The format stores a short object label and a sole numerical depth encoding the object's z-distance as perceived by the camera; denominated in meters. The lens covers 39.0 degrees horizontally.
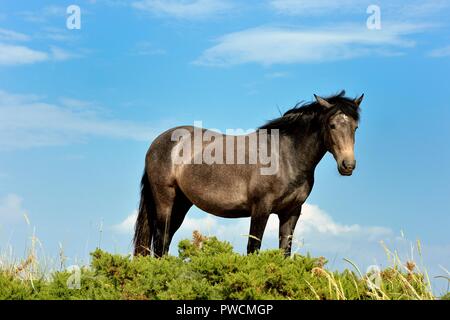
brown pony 9.26
